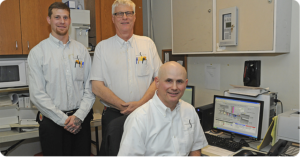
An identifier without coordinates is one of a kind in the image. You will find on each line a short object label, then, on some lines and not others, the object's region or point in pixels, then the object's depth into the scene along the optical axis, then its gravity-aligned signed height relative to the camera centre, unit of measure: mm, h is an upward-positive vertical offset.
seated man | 1306 -370
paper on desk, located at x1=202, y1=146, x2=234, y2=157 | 1777 -711
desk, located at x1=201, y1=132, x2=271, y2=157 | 1769 -710
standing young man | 1962 -250
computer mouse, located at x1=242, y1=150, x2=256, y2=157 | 1539 -617
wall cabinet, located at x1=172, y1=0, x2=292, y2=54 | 1743 +298
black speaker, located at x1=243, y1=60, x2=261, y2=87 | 2150 -113
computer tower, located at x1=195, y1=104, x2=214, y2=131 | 2283 -542
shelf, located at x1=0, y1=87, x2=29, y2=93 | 2448 -272
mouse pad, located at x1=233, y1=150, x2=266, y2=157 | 1550 -633
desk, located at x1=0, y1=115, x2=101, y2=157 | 2359 -743
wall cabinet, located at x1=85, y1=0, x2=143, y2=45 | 2858 +523
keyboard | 1850 -677
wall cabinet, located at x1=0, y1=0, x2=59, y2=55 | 2381 +412
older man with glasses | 2010 -57
